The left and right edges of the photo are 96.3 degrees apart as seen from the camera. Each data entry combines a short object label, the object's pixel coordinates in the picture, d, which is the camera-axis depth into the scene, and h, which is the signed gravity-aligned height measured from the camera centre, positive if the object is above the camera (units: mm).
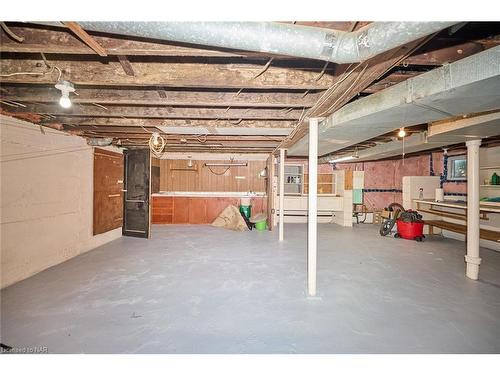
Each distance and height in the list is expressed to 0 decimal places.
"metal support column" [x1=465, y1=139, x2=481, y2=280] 3361 -288
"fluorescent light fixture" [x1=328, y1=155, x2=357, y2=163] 6593 +941
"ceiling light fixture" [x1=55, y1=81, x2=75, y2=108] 2123 +941
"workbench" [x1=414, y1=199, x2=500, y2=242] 4469 -654
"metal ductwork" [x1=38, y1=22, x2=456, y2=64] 1196 +841
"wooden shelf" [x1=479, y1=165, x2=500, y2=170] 5318 +548
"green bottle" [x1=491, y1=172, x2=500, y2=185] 5317 +257
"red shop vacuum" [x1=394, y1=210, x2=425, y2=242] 5863 -967
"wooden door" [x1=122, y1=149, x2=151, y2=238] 5785 -129
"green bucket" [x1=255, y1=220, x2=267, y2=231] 7055 -1189
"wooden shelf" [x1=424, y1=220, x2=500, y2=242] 4441 -914
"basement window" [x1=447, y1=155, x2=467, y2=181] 6668 +669
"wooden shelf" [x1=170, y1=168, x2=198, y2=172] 8680 +683
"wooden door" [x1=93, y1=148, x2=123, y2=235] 4969 -119
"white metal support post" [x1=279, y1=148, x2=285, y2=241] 5480 +117
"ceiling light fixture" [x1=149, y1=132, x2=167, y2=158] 4236 +961
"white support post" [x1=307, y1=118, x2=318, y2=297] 2877 -199
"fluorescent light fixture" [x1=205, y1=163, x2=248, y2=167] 8633 +887
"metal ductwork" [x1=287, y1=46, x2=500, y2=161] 1572 +788
